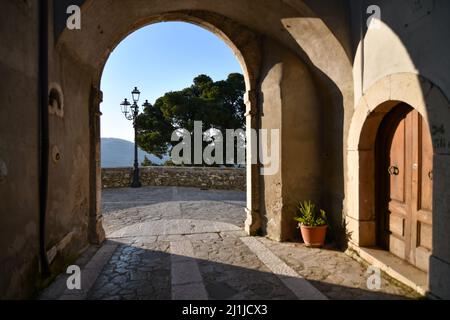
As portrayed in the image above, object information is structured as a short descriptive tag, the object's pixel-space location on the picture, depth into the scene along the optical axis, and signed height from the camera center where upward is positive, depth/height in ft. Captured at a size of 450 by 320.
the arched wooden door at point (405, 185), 10.66 -1.12
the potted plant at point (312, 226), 15.15 -3.66
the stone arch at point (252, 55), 13.26 +5.43
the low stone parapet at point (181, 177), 40.98 -2.87
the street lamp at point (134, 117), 41.22 +6.19
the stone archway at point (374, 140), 8.68 +0.62
